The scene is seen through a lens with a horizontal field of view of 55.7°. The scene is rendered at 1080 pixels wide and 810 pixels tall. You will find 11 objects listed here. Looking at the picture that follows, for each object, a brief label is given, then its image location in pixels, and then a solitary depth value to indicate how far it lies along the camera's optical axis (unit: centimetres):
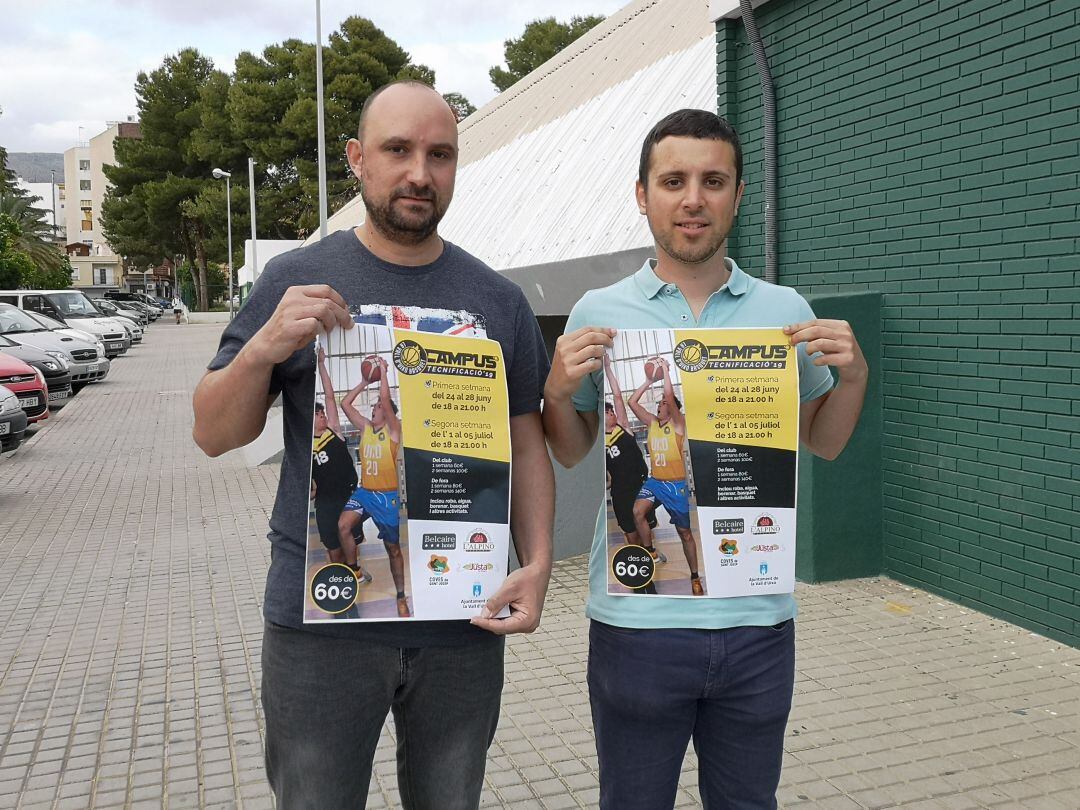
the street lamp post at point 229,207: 5447
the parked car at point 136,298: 5750
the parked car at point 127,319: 3559
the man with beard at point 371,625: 222
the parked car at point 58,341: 1953
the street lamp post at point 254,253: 3941
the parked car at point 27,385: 1326
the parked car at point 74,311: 2567
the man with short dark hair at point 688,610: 226
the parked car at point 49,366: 1719
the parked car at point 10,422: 1109
